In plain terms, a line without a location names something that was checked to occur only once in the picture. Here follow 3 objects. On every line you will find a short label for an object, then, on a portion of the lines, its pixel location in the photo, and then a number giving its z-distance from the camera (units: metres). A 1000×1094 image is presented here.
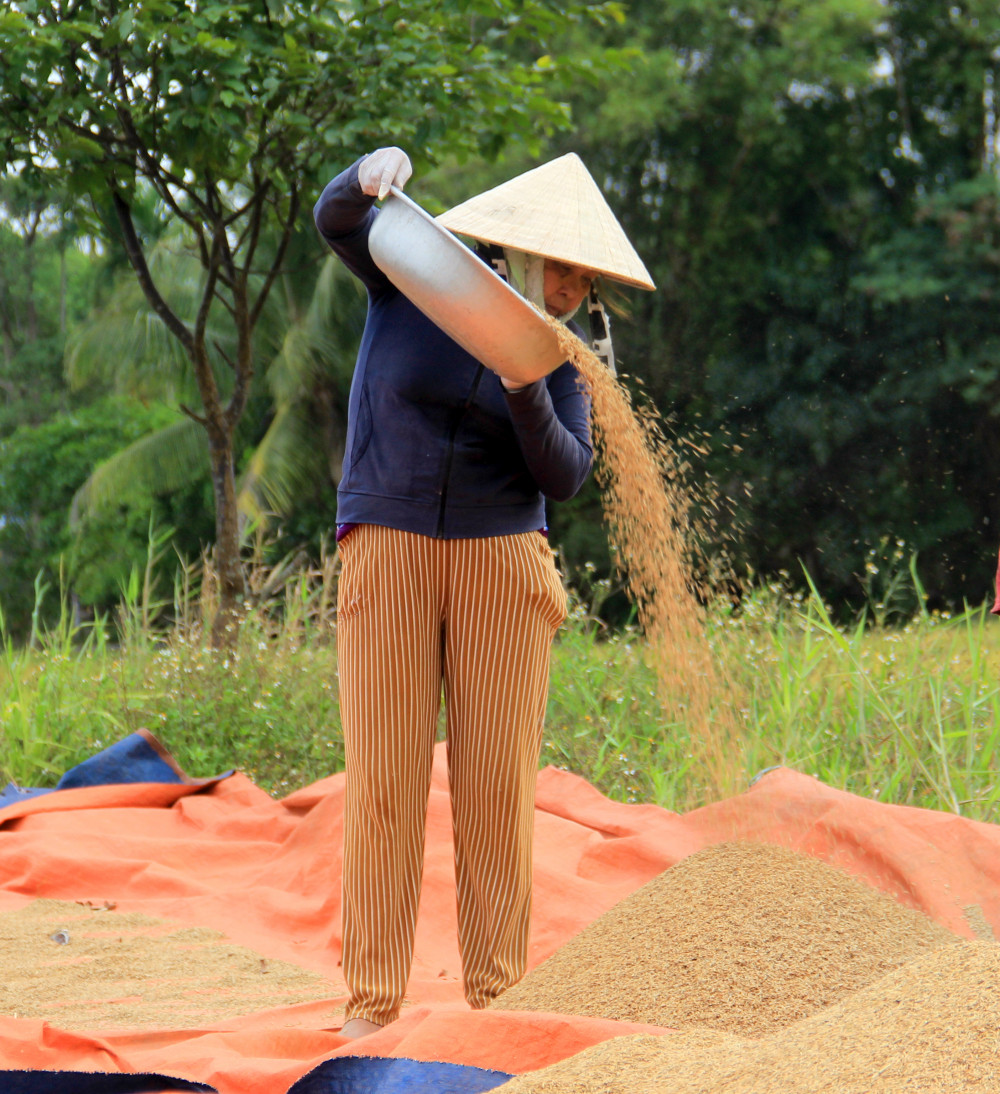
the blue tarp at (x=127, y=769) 8.45
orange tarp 6.33
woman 6.49
